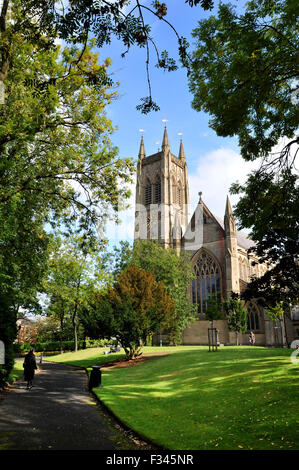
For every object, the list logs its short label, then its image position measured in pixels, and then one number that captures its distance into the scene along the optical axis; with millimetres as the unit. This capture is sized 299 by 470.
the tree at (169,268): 34312
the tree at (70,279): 35906
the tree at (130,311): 21297
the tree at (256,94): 7188
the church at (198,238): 39594
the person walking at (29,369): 13297
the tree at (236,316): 35750
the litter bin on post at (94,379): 13047
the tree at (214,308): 31494
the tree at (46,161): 9195
